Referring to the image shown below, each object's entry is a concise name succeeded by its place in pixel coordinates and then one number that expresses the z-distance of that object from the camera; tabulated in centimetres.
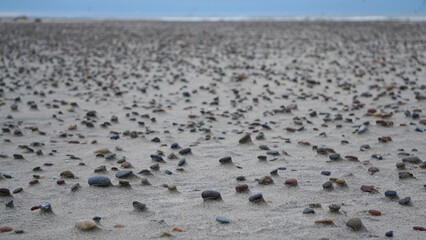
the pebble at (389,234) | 326
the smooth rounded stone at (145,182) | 446
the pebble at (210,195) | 403
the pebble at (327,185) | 425
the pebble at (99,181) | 437
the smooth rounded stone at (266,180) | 443
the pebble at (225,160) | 513
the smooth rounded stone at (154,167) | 491
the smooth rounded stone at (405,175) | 450
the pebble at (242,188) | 423
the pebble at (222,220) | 357
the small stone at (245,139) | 603
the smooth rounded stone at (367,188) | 418
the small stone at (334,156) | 516
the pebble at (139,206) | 380
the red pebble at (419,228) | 335
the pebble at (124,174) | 462
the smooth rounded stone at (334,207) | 367
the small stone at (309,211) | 370
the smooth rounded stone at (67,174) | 466
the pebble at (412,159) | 499
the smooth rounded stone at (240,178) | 455
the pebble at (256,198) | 396
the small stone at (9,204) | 384
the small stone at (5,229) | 339
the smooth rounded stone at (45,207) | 371
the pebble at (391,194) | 399
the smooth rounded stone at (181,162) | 510
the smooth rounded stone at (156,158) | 526
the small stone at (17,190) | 416
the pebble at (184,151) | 553
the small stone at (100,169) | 484
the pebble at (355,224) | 338
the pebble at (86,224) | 340
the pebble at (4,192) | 406
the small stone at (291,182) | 435
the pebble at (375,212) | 366
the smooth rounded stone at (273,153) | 543
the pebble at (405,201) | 386
